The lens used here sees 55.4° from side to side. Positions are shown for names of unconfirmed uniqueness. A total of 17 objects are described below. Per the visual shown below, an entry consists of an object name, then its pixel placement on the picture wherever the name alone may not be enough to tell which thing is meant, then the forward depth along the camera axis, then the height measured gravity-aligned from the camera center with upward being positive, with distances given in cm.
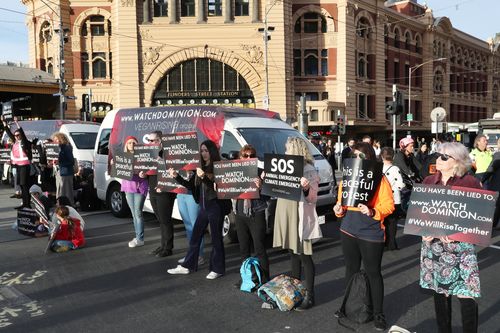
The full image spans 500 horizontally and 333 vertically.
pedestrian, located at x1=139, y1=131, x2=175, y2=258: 730 -97
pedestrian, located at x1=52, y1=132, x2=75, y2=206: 1009 -46
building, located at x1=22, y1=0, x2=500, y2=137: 3762 +738
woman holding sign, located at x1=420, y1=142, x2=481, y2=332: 376 -101
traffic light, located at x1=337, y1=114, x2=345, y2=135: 2388 +76
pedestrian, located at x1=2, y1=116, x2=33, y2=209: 1051 -31
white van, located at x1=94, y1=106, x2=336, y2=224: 842 +27
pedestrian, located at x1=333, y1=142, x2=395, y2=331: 450 -93
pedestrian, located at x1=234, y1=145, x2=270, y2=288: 577 -94
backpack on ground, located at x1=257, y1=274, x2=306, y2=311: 508 -163
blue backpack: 571 -160
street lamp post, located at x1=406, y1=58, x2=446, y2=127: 4582 +591
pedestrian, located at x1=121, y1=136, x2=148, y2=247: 788 -82
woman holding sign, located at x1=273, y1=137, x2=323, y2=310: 520 -90
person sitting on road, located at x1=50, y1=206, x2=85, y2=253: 778 -146
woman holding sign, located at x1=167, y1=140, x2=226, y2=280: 620 -93
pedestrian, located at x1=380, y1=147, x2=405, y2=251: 777 -77
